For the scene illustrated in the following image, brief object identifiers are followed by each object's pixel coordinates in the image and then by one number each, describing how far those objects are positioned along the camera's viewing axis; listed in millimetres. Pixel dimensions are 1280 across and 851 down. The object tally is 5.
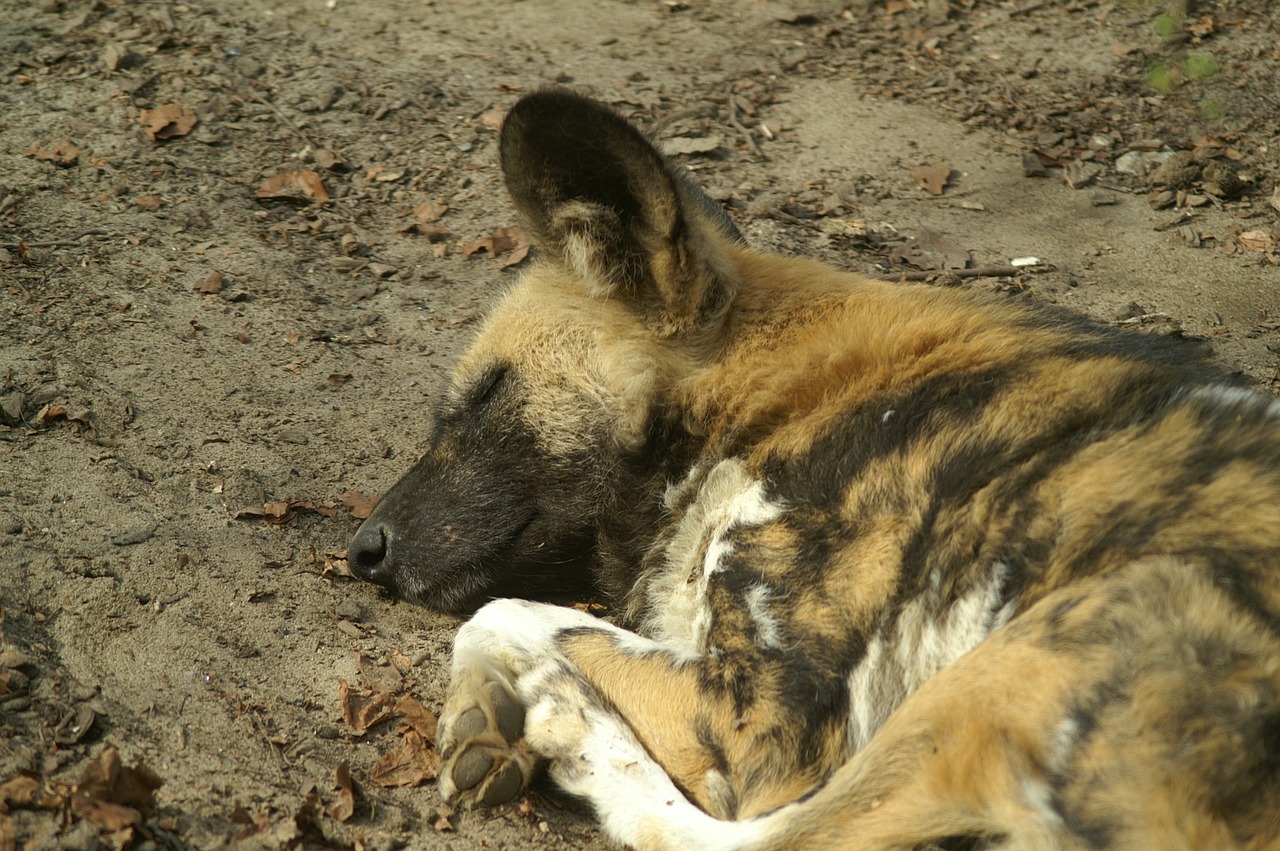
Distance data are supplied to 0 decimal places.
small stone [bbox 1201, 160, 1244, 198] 10031
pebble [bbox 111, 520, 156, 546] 6059
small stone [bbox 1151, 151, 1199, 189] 10203
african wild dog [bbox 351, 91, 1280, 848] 3812
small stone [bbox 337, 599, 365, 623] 6082
